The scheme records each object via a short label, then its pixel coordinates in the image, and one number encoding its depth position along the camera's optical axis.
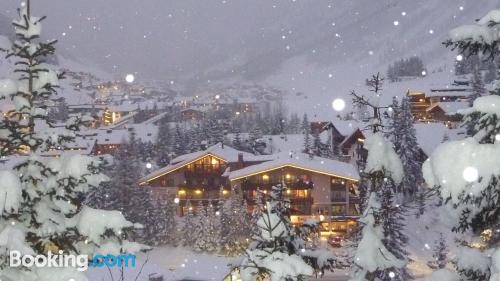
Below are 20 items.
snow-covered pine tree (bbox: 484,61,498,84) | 155.50
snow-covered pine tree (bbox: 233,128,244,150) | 75.44
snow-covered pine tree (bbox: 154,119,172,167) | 77.95
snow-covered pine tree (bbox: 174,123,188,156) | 78.74
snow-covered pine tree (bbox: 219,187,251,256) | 45.91
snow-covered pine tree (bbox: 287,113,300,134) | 127.50
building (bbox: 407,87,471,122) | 102.44
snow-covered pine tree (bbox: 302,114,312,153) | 69.56
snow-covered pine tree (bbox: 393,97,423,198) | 57.25
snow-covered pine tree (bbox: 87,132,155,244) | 49.00
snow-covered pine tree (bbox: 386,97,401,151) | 59.88
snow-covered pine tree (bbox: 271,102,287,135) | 102.69
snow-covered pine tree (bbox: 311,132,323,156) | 69.25
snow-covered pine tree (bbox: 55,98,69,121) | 139.02
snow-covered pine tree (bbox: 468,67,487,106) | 70.06
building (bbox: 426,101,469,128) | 91.06
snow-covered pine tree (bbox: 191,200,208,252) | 46.47
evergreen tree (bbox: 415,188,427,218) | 56.24
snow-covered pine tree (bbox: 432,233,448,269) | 41.28
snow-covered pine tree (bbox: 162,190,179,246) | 49.66
